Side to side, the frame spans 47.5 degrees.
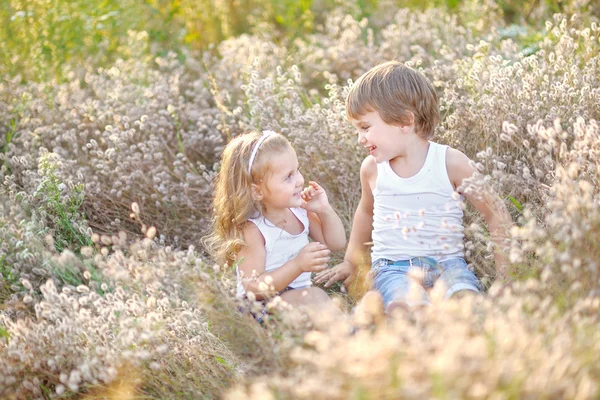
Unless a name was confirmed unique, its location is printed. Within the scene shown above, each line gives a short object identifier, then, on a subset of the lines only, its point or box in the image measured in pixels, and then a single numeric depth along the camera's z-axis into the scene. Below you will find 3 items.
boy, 3.21
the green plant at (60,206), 3.68
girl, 3.23
